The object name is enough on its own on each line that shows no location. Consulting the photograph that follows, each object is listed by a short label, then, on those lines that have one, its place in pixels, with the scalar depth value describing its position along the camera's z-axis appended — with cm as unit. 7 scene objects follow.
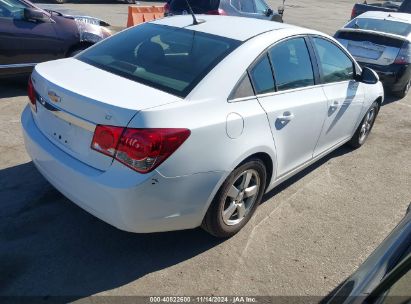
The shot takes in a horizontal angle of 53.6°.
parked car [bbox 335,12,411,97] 740
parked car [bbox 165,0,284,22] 944
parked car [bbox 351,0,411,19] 1300
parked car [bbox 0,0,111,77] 595
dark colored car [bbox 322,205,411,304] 143
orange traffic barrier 1219
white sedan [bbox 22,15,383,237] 259
